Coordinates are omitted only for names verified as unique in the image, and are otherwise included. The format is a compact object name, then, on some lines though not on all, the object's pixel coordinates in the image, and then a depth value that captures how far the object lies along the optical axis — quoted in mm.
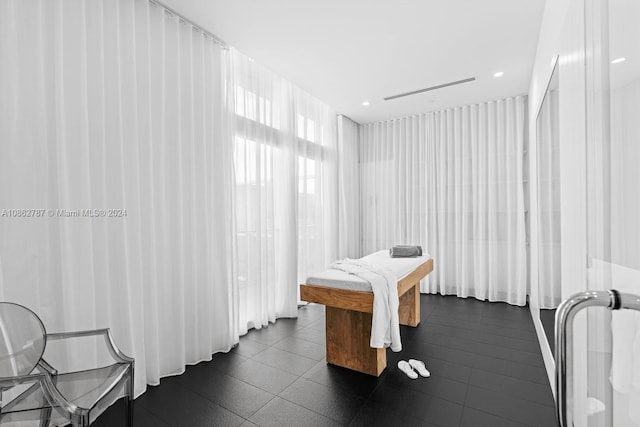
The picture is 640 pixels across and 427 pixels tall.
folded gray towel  3570
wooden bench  2406
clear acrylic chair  1277
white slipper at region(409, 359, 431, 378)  2414
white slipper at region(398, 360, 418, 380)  2388
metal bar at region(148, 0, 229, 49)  2429
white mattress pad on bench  2422
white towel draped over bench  2305
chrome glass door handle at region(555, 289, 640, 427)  625
